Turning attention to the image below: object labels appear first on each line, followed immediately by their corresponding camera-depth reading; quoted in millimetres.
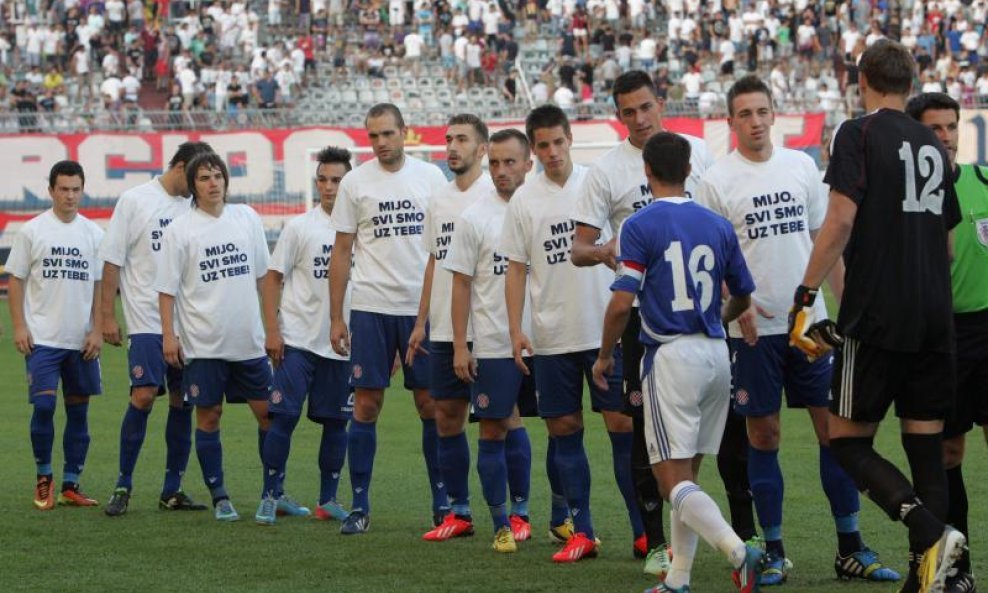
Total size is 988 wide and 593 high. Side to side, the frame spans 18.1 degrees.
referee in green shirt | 13059
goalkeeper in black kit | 12120
